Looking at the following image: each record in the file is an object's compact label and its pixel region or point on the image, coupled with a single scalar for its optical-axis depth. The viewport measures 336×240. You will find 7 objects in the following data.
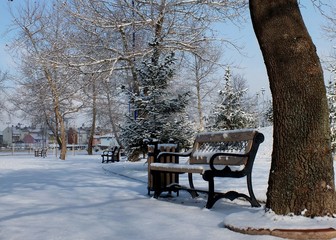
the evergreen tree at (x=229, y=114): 28.06
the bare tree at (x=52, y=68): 15.66
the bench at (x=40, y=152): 35.18
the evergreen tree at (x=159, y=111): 11.91
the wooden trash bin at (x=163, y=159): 7.30
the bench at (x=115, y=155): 22.98
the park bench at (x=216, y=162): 5.75
